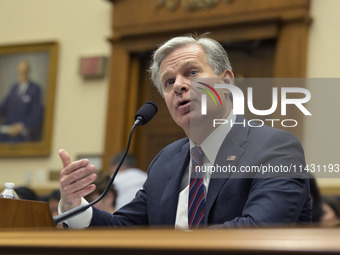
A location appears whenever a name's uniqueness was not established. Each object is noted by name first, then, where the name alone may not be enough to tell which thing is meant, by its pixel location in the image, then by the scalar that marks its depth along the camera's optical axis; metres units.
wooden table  0.99
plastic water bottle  2.39
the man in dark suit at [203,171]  2.20
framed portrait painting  7.68
